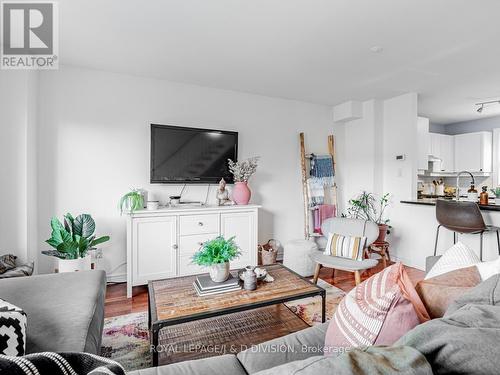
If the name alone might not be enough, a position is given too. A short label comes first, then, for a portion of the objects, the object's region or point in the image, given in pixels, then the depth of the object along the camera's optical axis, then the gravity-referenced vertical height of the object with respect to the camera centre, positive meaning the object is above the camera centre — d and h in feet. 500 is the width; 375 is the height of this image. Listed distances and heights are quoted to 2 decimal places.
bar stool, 8.18 -1.03
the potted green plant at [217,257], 5.81 -1.55
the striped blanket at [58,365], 1.74 -1.27
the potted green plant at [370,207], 12.70 -1.01
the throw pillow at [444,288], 2.97 -1.20
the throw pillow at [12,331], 2.64 -1.51
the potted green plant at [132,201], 9.06 -0.49
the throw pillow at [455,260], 3.71 -1.07
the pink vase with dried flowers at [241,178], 10.75 +0.36
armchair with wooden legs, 8.21 -1.71
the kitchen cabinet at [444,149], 16.76 +2.38
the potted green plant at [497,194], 10.70 -0.35
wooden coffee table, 4.68 -2.27
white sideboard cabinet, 8.70 -1.75
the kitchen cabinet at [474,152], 16.07 +2.15
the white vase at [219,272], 5.89 -1.91
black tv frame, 9.95 +0.73
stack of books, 5.60 -2.16
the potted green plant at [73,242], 7.70 -1.62
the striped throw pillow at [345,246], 8.68 -2.01
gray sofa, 1.69 -1.13
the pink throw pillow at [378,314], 2.69 -1.38
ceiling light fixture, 13.11 +4.21
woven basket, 11.10 -2.87
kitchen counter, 8.68 -0.68
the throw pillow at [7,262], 7.26 -2.12
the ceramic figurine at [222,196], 10.62 -0.37
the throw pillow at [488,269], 3.10 -1.00
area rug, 5.43 -3.50
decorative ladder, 12.87 -0.17
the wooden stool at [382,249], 11.03 -2.68
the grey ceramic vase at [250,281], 5.77 -2.06
